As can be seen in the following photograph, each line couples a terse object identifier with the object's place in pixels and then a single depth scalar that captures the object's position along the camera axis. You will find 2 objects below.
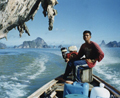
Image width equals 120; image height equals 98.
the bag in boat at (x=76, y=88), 3.41
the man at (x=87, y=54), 3.94
